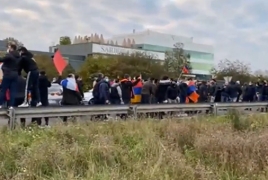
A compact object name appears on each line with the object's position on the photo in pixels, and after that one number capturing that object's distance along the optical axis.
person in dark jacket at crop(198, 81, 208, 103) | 21.28
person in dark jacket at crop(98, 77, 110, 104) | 14.45
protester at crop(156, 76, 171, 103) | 16.89
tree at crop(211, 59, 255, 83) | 75.44
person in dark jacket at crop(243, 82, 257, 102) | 22.56
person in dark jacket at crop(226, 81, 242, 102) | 20.89
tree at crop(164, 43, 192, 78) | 76.97
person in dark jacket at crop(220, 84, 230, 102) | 20.92
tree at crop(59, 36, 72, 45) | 128.62
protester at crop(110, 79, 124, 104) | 15.70
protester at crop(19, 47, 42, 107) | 10.42
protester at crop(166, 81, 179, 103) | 17.27
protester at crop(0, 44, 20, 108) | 10.41
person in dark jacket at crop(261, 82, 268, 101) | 22.52
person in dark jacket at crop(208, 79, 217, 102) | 21.65
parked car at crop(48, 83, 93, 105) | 17.50
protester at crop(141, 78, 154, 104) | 16.70
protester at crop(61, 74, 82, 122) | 12.32
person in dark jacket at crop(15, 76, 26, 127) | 10.69
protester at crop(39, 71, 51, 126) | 11.92
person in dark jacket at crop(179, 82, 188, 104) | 18.19
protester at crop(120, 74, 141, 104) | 16.59
